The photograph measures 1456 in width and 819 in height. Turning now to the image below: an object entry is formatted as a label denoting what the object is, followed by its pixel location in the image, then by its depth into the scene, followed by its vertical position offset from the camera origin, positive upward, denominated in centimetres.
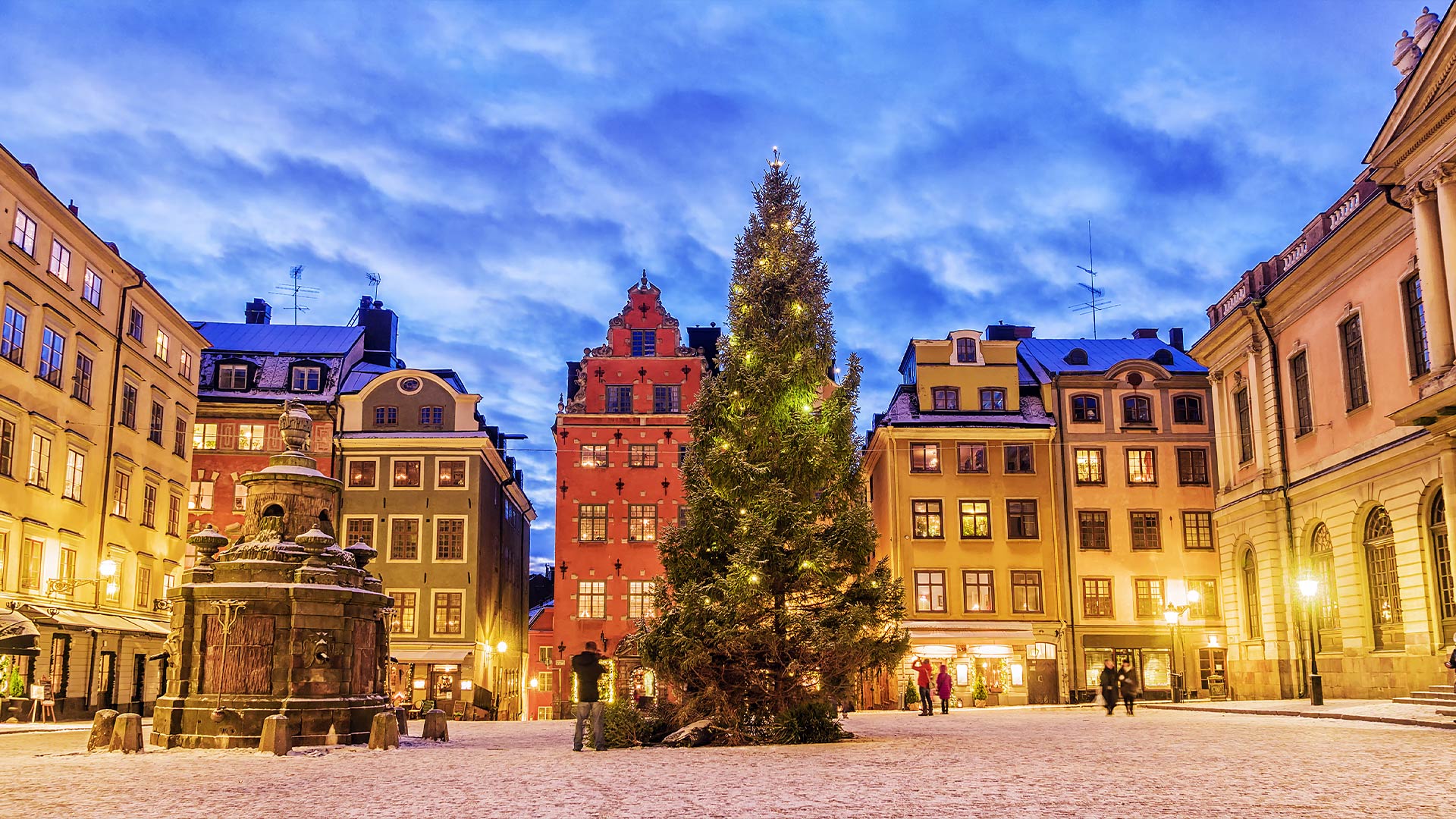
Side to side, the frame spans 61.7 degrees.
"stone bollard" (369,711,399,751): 2170 -147
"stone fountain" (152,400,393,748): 2177 +17
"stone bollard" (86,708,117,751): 2106 -136
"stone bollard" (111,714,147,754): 2075 -139
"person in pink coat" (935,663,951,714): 3862 -135
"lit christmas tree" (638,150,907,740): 2169 +220
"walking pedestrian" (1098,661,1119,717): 3125 -108
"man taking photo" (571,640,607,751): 2047 -75
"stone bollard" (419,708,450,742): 2567 -162
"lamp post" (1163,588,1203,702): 3731 +79
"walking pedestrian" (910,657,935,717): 3670 -116
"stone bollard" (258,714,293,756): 2017 -142
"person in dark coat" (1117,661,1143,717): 3098 -104
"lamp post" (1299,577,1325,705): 2955 +52
